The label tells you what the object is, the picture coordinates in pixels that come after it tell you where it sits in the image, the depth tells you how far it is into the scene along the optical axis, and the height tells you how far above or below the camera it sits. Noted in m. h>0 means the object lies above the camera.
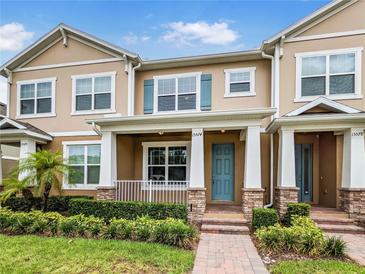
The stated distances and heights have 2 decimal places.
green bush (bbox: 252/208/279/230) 7.87 -1.93
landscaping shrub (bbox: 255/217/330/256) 6.21 -2.07
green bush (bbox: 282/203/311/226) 8.38 -1.81
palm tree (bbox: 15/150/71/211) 9.02 -0.74
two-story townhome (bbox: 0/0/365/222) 9.02 +1.32
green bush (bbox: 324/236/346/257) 6.05 -2.12
